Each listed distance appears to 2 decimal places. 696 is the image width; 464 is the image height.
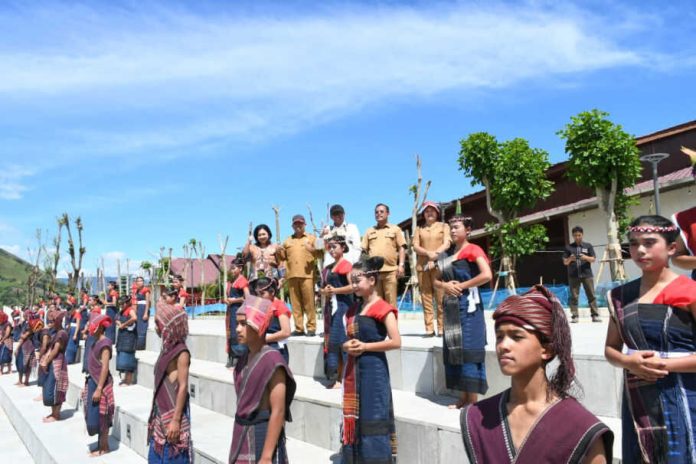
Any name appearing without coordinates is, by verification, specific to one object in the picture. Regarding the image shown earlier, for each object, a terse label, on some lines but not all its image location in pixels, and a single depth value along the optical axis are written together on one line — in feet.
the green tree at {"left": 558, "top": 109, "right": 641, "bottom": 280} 48.55
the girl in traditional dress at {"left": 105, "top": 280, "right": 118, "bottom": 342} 40.91
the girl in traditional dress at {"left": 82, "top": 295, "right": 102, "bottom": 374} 28.87
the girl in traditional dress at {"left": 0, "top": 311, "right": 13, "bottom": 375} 56.52
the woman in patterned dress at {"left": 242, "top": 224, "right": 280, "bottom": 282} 25.64
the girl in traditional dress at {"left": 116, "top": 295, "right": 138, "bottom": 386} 33.86
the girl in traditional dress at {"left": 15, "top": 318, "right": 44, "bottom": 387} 44.50
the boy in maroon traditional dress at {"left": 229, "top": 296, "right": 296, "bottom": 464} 9.88
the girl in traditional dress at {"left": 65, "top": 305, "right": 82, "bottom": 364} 49.32
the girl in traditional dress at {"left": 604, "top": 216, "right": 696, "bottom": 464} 7.52
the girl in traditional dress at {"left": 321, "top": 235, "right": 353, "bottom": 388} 19.74
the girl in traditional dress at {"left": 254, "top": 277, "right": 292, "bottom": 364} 16.61
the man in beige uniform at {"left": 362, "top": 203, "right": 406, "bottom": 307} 22.85
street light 40.00
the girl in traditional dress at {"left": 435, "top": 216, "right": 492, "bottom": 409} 15.23
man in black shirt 30.25
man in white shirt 22.76
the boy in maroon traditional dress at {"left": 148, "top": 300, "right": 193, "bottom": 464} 13.97
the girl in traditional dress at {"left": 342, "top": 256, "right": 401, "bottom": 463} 12.84
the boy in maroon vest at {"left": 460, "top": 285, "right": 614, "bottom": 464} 5.31
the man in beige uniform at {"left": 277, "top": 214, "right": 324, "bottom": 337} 25.34
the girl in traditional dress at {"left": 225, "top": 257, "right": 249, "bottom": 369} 24.94
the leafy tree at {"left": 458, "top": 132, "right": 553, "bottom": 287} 59.82
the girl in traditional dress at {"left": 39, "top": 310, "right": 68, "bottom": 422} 29.99
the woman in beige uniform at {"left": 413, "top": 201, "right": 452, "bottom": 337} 21.44
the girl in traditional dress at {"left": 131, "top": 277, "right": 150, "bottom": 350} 40.63
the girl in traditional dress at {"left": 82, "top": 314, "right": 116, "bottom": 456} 21.85
